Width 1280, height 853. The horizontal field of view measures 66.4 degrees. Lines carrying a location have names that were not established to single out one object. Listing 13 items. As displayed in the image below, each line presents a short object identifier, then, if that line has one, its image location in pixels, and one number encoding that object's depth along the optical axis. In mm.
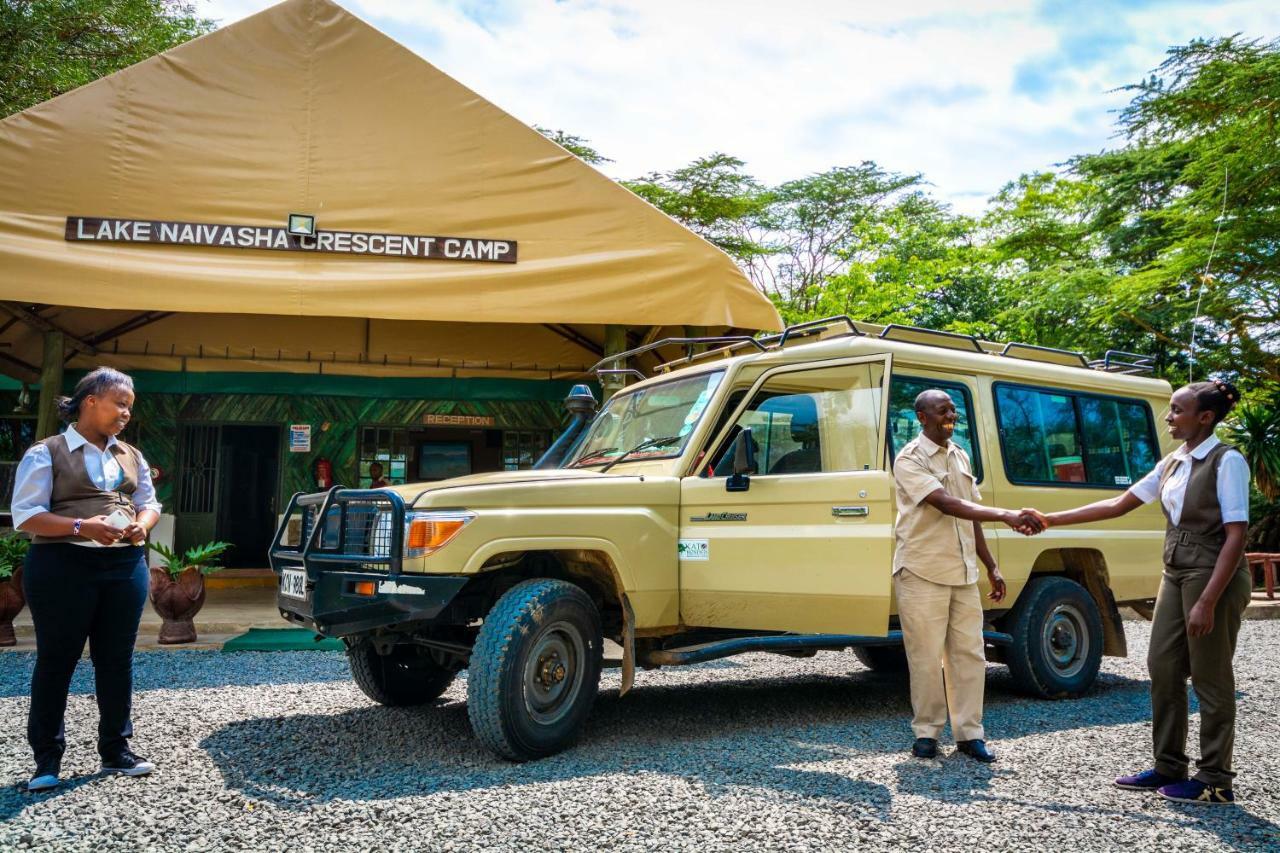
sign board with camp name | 8930
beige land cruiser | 4641
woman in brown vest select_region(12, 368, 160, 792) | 4156
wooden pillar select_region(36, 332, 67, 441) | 9828
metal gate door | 12977
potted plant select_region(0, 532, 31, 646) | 7914
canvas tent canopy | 8859
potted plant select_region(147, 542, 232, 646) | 8156
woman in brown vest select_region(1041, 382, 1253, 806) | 3986
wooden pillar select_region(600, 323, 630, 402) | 10188
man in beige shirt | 4820
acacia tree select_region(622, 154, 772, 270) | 25359
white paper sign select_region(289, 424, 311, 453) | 13117
